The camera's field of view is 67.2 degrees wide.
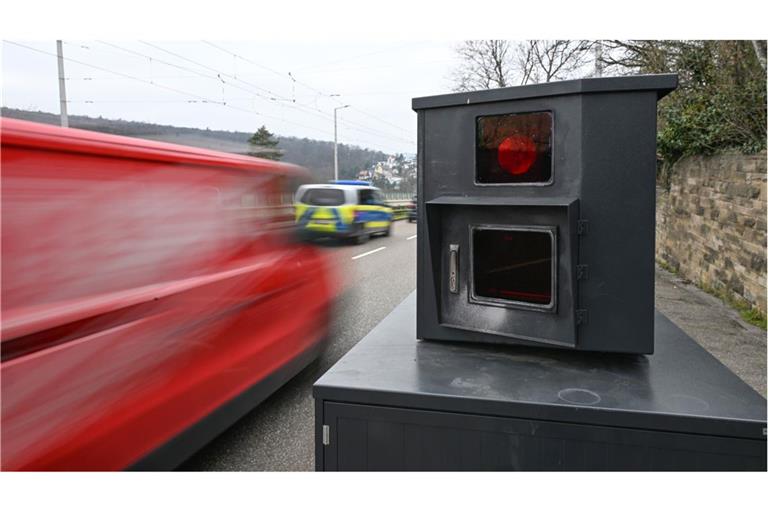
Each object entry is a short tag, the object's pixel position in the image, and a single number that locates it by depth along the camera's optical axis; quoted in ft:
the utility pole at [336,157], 86.33
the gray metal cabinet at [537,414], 5.39
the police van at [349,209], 46.37
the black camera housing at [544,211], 6.09
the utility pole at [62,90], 41.93
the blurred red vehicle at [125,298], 6.84
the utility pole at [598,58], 39.15
